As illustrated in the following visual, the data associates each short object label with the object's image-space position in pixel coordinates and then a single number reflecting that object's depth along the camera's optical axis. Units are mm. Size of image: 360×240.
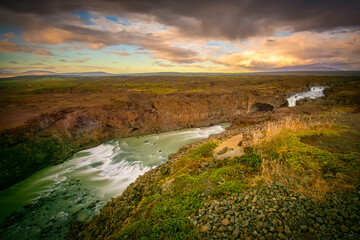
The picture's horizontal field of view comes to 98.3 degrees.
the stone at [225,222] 4418
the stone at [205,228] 4414
